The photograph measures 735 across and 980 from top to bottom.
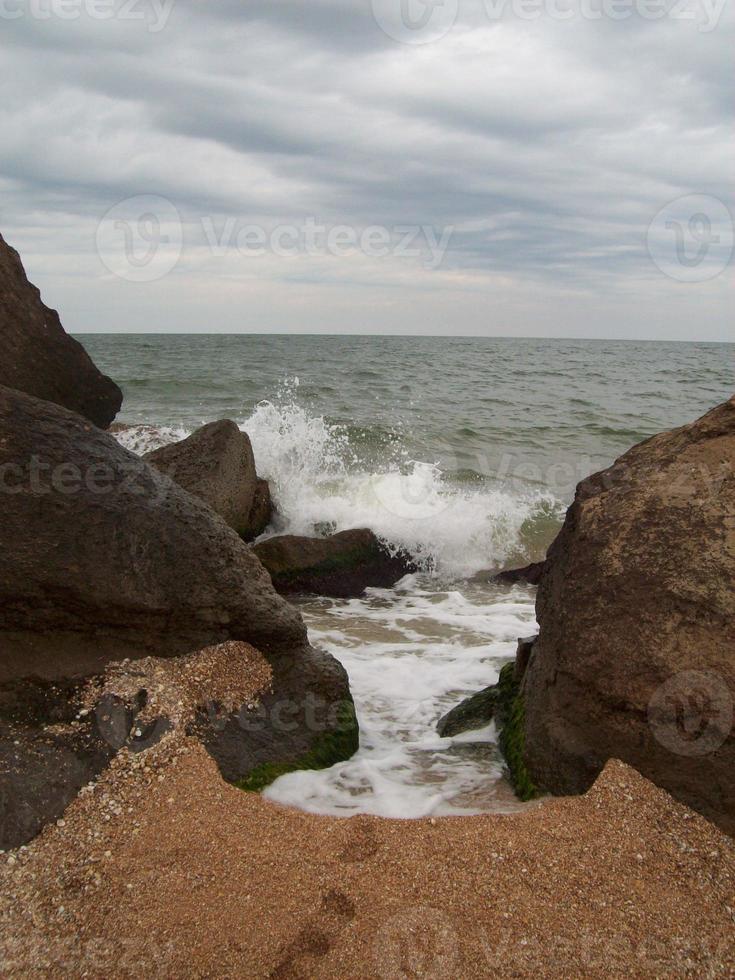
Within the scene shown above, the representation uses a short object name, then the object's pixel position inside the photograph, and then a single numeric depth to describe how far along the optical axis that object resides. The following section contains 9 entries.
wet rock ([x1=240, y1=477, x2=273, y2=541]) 7.49
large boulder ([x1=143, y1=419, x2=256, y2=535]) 6.63
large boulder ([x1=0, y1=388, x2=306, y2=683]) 3.22
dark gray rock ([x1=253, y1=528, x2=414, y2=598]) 6.70
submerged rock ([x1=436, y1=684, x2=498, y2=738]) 3.93
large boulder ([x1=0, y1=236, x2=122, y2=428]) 4.50
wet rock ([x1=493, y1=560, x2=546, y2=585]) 7.38
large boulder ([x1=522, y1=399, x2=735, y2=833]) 2.77
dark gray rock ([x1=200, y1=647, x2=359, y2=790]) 3.22
